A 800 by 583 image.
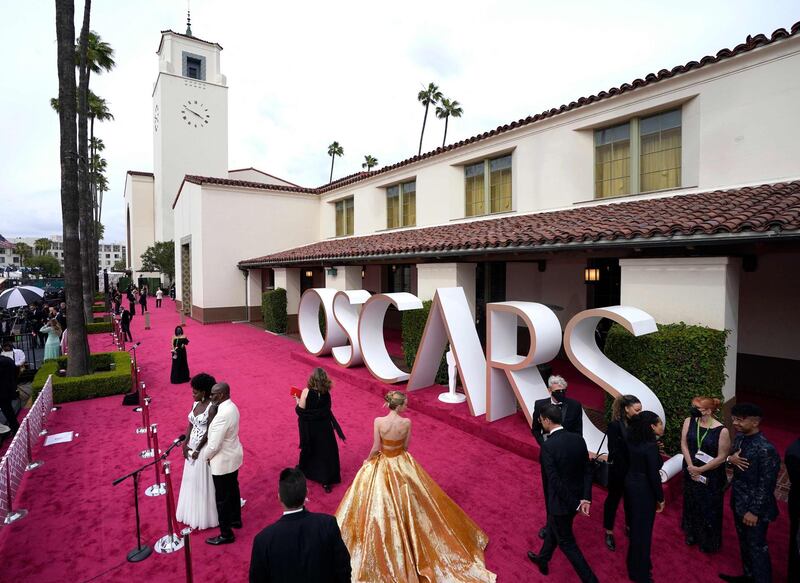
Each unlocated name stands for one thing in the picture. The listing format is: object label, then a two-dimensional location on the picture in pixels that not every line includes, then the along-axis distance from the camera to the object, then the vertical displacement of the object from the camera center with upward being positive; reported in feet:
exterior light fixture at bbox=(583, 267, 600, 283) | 38.78 +0.25
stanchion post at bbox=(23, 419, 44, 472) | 21.34 -9.64
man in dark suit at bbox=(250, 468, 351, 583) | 8.25 -5.47
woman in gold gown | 13.25 -8.41
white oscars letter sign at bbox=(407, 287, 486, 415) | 26.40 -4.50
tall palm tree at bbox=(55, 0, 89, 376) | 33.42 +7.50
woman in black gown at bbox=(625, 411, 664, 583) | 12.97 -6.75
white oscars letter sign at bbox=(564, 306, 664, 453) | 19.40 -4.09
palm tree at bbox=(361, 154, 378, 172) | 166.09 +47.24
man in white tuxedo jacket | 14.78 -6.38
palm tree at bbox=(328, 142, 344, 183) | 181.68 +56.77
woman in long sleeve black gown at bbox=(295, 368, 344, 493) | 19.02 -7.15
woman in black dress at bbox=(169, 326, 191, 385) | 36.60 -7.25
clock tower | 127.75 +52.13
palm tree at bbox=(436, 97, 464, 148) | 133.59 +54.51
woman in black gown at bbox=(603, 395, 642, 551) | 13.89 -6.03
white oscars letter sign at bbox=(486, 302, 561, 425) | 22.61 -4.55
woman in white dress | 15.38 -7.42
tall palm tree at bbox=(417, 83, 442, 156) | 134.72 +59.81
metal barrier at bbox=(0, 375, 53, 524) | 17.08 -8.57
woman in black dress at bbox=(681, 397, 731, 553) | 14.34 -6.95
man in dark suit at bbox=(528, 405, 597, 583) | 12.69 -6.42
